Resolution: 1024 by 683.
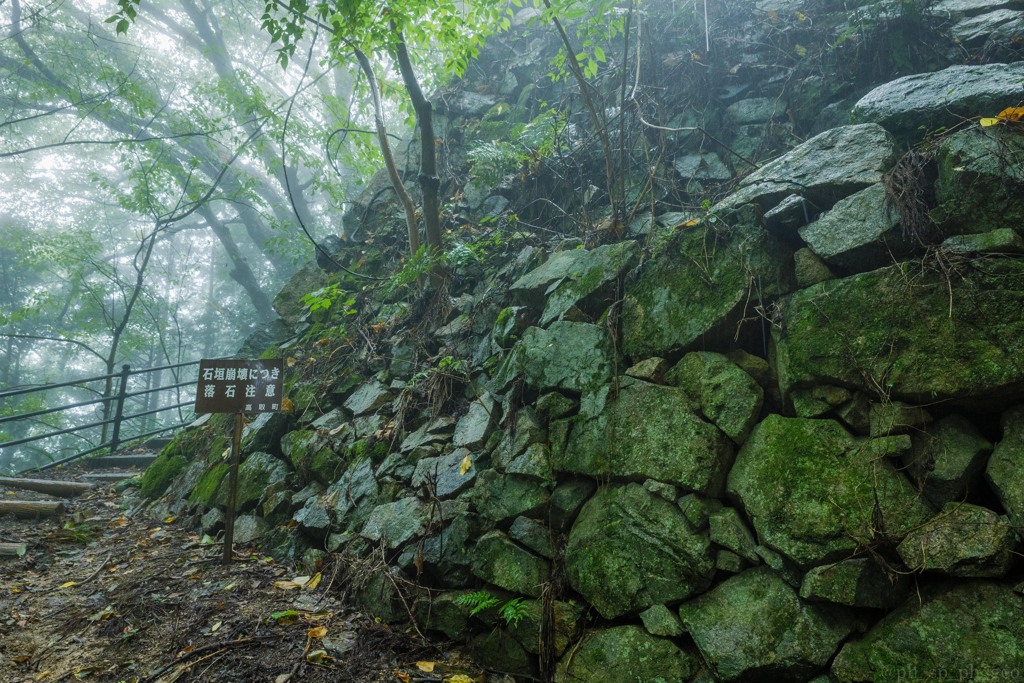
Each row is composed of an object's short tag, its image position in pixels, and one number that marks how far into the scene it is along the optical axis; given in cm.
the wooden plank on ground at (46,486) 648
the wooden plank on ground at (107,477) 721
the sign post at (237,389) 464
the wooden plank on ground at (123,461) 809
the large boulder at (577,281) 383
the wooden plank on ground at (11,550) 471
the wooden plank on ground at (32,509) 548
